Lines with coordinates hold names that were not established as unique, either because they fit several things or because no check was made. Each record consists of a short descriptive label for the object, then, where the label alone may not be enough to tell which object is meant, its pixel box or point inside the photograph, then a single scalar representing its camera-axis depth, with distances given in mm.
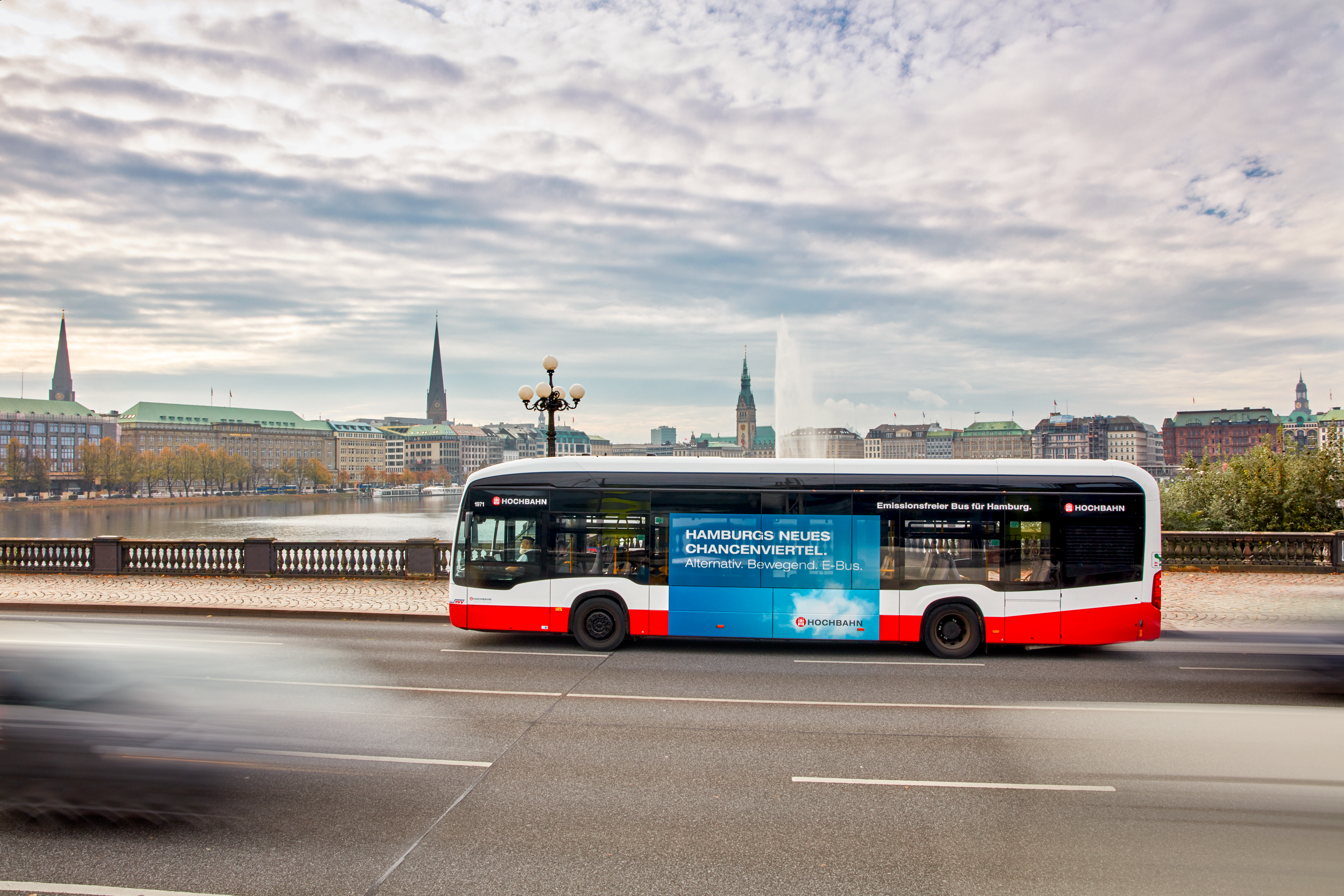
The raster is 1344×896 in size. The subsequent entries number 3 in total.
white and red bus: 11992
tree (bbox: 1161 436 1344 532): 26250
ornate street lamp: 21688
